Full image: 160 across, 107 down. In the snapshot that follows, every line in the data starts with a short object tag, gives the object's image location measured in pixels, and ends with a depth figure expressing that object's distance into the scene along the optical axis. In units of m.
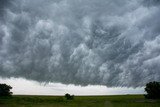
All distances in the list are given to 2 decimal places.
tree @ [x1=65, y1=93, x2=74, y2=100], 42.74
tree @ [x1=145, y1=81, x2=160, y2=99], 36.07
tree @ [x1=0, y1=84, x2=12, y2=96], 44.59
